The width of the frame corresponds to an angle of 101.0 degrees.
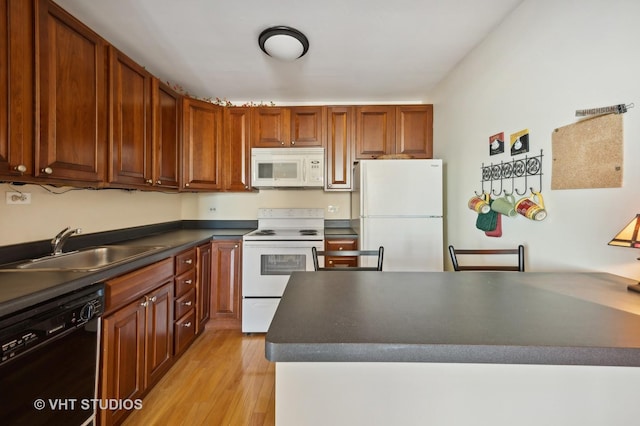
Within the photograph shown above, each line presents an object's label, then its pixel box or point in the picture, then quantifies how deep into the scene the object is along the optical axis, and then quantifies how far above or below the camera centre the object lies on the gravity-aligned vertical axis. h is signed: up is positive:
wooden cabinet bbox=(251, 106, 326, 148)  2.81 +0.90
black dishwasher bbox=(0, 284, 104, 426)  0.87 -0.57
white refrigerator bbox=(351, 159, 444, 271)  2.29 -0.02
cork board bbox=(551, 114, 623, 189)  1.08 +0.26
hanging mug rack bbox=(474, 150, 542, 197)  1.46 +0.22
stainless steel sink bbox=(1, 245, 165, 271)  1.33 -0.28
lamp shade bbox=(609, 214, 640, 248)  0.88 -0.08
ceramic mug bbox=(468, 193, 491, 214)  1.82 +0.06
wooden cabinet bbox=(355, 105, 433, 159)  2.80 +0.86
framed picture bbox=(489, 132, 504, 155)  1.73 +0.46
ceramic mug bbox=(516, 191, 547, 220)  1.39 +0.03
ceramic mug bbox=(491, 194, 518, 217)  1.58 +0.04
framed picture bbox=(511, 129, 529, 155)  1.52 +0.41
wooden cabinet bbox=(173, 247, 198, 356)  1.97 -0.71
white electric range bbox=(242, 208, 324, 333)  2.45 -0.54
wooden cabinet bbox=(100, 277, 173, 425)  1.28 -0.77
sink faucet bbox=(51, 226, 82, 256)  1.50 -0.18
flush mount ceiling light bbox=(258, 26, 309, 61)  1.77 +1.17
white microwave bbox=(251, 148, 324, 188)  2.74 +0.46
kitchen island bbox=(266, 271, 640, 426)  0.60 -0.38
